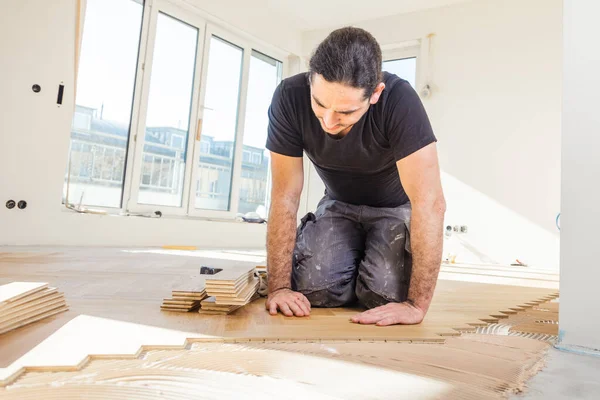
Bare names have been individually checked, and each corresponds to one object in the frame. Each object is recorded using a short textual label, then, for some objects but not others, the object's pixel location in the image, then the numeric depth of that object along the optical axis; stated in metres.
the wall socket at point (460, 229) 5.23
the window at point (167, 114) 4.22
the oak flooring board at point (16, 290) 1.10
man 1.35
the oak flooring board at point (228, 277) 1.39
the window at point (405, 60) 5.81
